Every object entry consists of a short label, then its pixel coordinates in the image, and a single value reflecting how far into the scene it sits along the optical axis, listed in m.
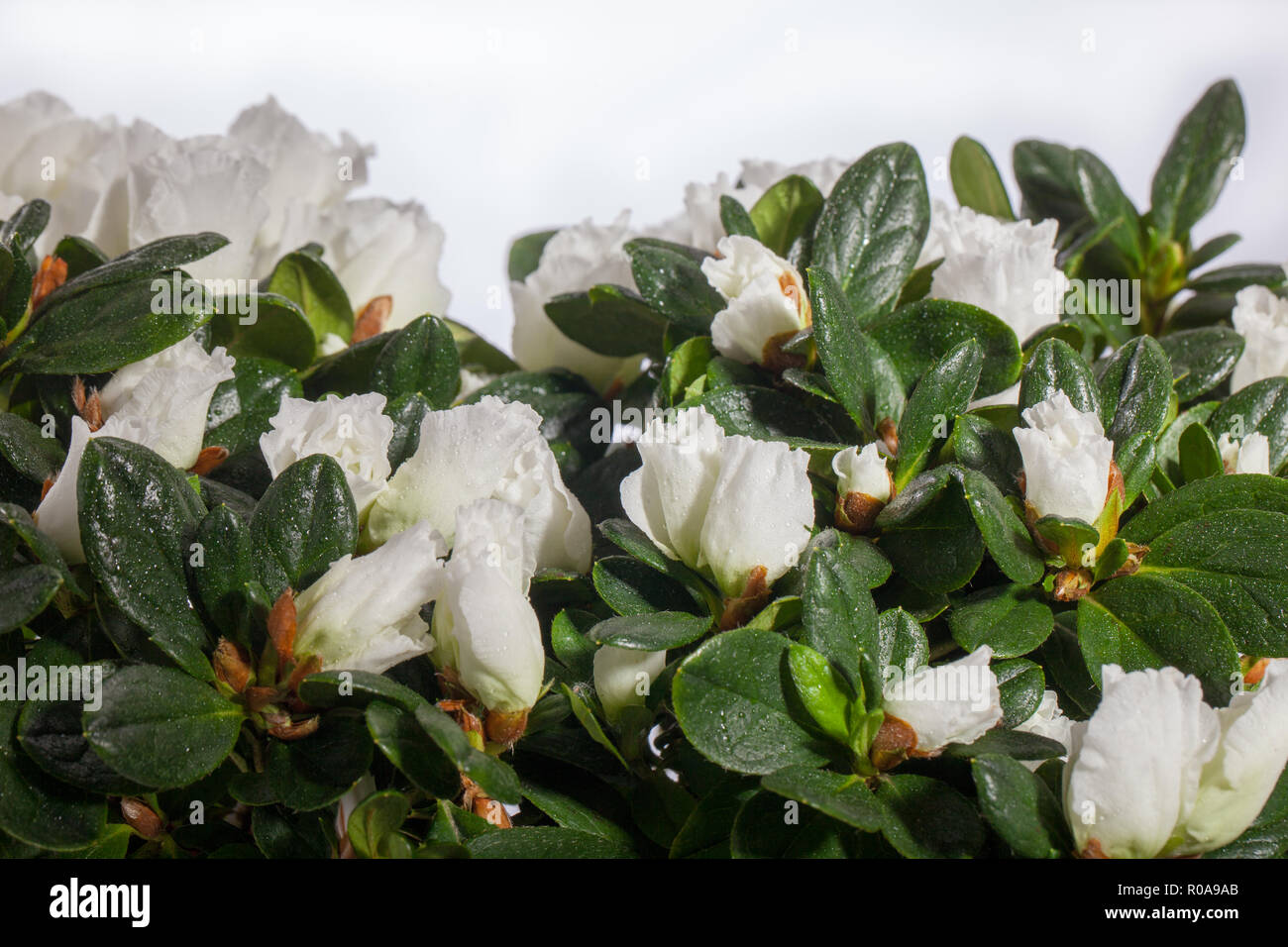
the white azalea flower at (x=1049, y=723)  0.43
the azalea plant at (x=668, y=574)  0.40
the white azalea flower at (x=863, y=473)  0.44
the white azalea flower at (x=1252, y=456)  0.47
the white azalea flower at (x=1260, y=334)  0.51
